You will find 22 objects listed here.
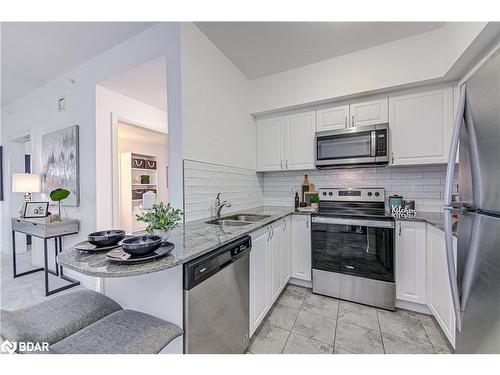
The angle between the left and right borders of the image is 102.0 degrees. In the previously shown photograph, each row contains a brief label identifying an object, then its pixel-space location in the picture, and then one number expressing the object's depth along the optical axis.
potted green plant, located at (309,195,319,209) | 2.67
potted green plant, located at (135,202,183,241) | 1.13
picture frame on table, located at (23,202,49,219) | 2.65
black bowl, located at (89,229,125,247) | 1.03
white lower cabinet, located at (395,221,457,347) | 1.62
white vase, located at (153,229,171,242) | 1.15
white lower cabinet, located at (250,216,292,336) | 1.53
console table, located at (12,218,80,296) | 2.32
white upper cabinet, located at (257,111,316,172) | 2.59
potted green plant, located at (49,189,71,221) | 2.43
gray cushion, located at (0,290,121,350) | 0.74
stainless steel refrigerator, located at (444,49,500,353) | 0.76
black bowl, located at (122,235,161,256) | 0.88
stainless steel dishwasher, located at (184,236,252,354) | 0.95
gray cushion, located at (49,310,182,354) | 0.79
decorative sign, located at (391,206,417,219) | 2.04
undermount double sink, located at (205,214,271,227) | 1.92
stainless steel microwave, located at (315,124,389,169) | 2.17
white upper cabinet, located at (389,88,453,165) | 1.99
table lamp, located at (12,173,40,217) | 2.77
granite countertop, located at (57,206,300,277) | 0.79
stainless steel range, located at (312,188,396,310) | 1.96
